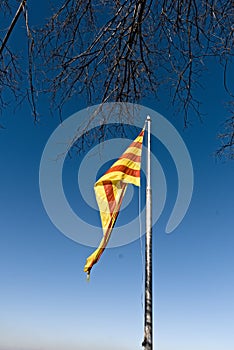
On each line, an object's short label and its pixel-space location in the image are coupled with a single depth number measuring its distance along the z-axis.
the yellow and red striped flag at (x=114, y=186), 5.78
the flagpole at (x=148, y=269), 5.37
